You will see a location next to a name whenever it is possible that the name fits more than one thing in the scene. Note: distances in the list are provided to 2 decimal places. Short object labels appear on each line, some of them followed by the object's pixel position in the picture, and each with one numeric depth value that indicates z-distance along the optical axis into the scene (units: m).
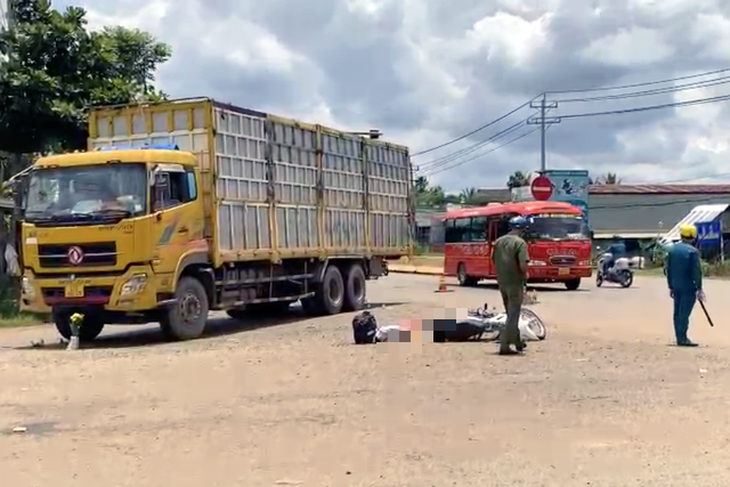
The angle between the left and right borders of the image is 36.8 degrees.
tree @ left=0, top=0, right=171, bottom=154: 24.33
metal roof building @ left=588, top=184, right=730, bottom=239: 78.56
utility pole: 52.23
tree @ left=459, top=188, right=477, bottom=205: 90.46
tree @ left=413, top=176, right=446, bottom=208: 97.19
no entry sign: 40.55
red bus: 32.03
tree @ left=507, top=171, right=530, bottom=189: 98.11
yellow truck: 16.72
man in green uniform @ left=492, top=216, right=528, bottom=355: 14.16
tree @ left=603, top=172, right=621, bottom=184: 108.21
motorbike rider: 34.47
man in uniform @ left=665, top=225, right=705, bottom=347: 15.52
